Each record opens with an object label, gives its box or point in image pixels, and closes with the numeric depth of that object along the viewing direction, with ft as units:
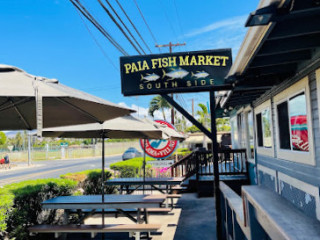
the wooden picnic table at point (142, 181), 25.92
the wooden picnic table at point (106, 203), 17.49
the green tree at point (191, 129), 177.79
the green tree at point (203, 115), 114.56
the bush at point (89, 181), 27.01
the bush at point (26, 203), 15.61
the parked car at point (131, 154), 103.24
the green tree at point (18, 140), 275.49
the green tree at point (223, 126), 187.66
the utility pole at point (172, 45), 88.35
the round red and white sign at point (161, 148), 33.53
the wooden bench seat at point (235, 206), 7.10
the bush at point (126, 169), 37.63
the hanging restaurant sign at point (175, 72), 17.42
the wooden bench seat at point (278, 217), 3.69
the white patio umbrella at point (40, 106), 8.02
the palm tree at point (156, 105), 118.90
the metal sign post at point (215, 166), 17.20
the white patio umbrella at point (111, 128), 18.08
